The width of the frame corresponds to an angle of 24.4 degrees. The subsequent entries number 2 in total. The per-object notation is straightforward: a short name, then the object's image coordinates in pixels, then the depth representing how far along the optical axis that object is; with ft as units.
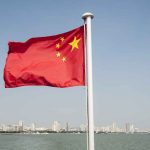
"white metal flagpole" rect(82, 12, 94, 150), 22.07
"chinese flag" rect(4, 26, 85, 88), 26.35
